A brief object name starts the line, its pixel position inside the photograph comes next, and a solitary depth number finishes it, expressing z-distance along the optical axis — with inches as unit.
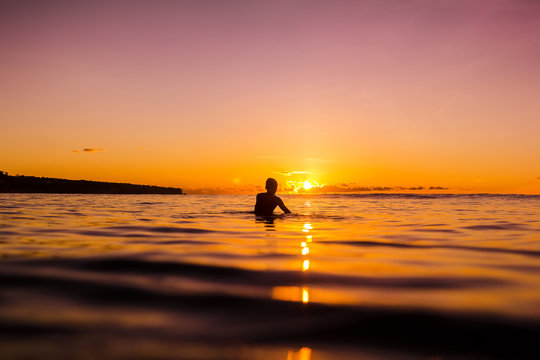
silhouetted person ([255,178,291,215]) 597.3
